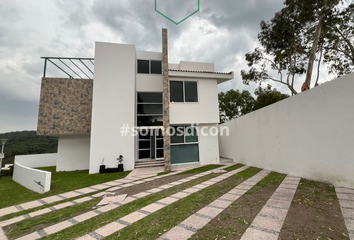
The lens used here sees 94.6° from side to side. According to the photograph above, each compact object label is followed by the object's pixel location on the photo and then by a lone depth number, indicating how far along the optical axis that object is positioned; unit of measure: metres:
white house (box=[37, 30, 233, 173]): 10.40
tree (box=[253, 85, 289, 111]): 20.83
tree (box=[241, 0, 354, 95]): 9.55
